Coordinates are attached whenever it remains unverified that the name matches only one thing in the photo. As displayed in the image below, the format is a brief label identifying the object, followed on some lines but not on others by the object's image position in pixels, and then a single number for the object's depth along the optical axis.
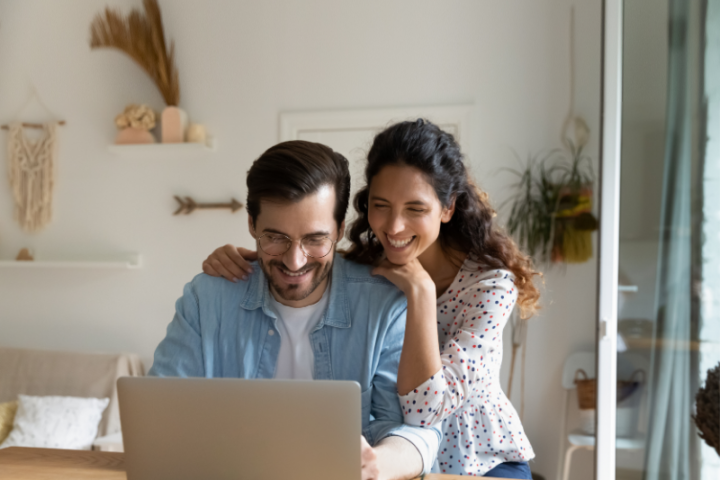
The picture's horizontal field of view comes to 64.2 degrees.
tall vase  3.05
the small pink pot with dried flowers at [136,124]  3.08
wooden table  1.10
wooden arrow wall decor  3.08
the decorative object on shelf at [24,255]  3.29
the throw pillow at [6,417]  2.72
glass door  1.35
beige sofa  2.92
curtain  1.43
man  1.31
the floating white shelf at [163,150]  3.04
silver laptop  0.87
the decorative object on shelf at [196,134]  3.06
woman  1.32
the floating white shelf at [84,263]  3.15
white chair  2.62
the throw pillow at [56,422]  2.63
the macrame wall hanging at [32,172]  3.31
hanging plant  2.72
